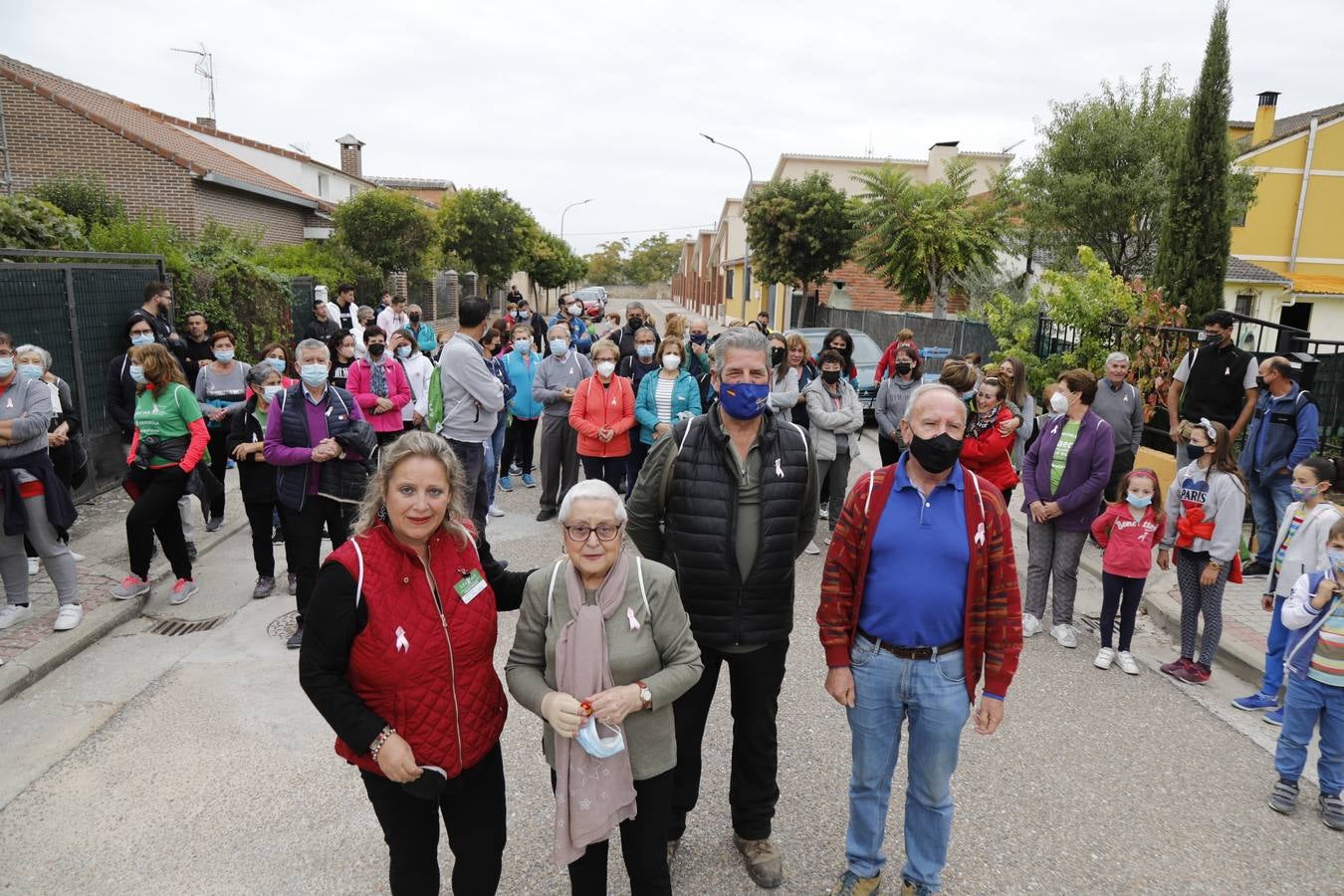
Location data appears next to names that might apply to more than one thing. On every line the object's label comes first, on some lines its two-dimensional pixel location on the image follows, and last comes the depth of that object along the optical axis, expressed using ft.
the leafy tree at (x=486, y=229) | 123.03
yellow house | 96.27
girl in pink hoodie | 17.76
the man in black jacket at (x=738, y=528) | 10.33
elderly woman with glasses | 8.27
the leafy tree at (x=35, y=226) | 32.30
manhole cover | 18.95
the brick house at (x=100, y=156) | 70.54
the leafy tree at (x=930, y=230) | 67.77
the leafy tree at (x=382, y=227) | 82.02
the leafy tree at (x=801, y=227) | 93.91
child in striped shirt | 12.60
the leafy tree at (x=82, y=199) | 54.75
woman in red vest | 7.97
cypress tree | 41.55
